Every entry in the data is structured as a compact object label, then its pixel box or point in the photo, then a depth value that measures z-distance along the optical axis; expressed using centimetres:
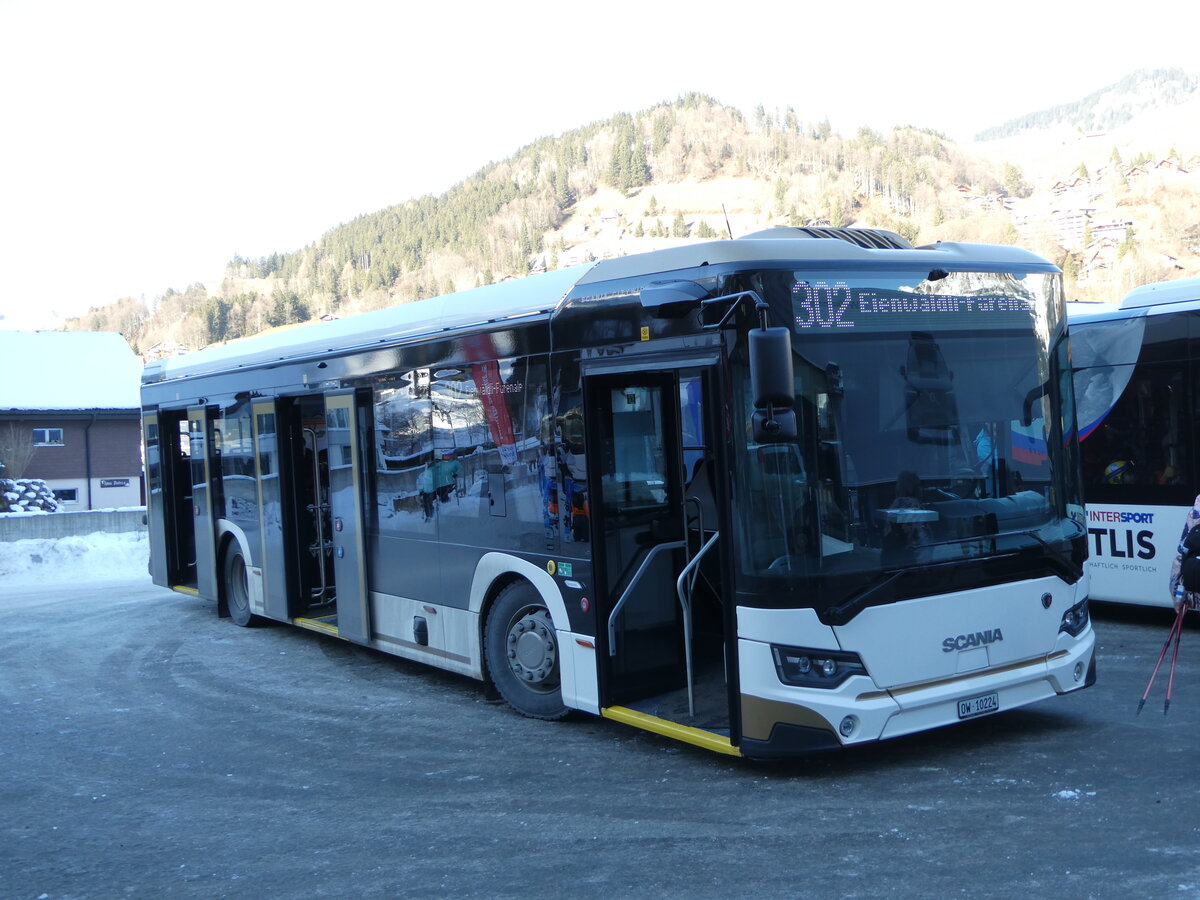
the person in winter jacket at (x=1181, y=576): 639
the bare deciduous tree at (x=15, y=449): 4253
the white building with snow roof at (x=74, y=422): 4525
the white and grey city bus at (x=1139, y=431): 1003
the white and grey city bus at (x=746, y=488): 591
